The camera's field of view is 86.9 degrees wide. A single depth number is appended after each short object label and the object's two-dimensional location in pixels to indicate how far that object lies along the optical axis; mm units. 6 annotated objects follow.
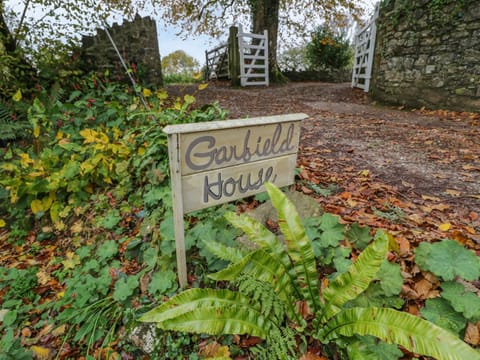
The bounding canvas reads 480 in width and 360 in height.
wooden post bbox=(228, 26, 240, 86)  8609
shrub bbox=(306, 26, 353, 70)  11578
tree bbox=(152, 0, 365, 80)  9367
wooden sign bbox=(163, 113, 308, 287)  1207
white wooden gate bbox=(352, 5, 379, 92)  6195
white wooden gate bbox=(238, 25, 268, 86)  8625
